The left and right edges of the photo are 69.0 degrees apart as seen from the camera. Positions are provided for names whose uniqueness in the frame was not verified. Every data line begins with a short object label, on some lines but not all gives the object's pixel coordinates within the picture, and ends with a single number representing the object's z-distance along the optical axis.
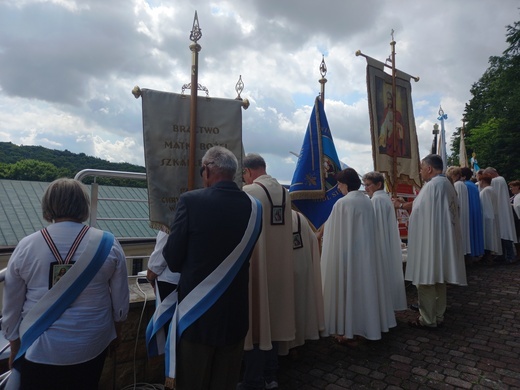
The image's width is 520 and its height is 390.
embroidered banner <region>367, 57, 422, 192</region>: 6.27
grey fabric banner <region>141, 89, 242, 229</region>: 3.11
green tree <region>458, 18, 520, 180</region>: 29.12
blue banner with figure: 4.71
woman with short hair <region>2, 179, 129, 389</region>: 1.95
